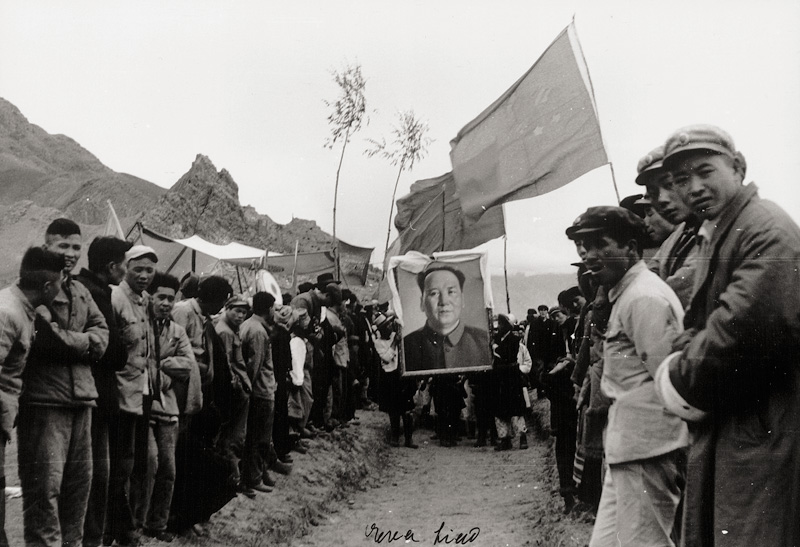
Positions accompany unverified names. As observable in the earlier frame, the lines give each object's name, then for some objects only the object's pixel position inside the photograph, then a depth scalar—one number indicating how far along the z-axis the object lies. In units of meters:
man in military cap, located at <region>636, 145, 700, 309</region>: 3.39
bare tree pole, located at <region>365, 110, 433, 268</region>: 12.70
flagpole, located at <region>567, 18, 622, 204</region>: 6.69
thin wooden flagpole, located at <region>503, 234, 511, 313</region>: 13.14
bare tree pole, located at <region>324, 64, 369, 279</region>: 11.18
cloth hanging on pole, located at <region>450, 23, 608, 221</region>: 6.82
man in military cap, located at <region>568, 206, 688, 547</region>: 3.45
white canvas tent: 12.84
